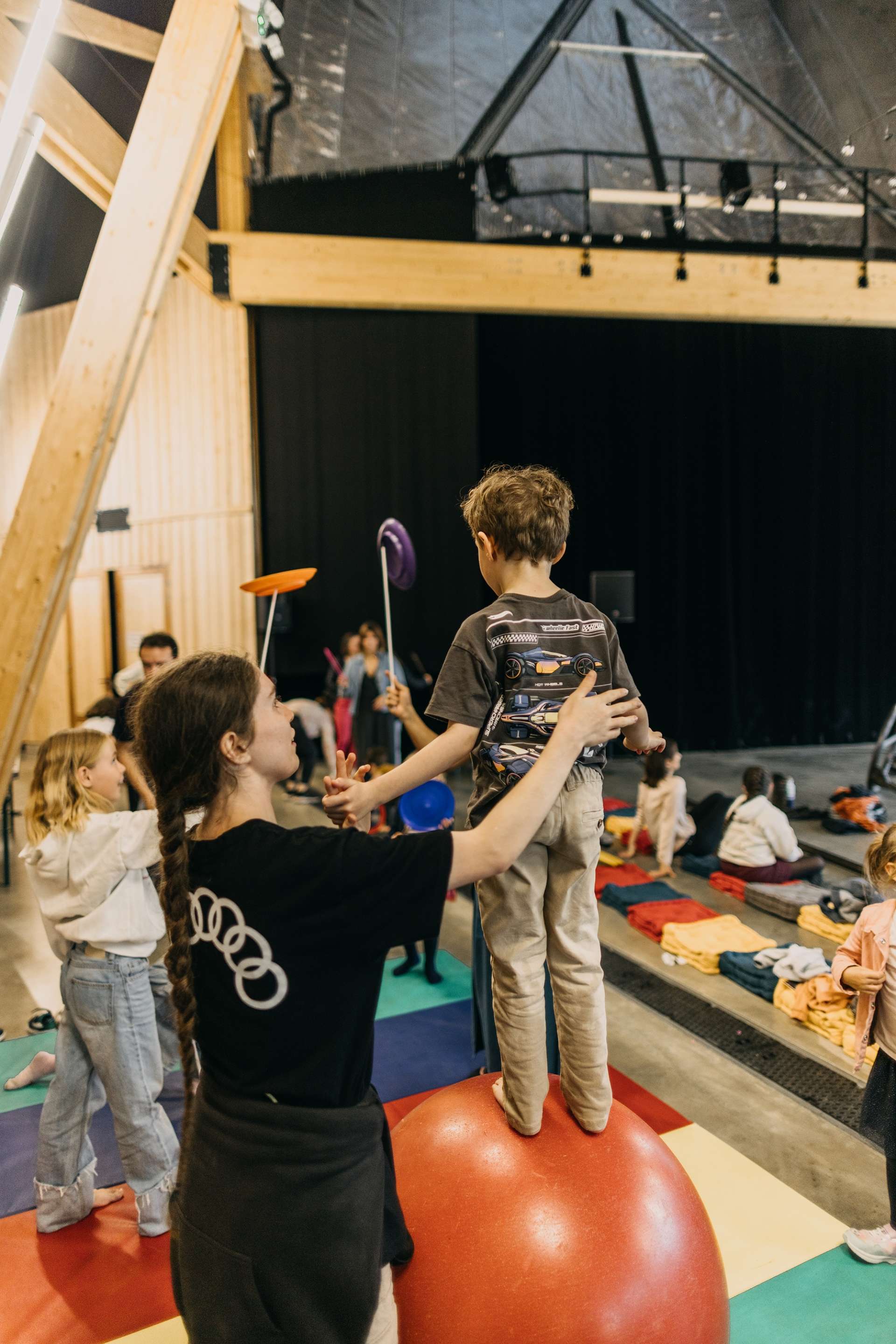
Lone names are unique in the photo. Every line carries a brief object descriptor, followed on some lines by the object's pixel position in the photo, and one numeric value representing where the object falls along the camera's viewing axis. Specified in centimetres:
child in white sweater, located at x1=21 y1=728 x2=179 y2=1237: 262
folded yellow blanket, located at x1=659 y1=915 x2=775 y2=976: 509
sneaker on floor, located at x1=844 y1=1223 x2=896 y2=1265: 273
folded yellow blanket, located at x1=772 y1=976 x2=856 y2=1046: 429
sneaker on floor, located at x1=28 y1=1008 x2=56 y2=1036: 438
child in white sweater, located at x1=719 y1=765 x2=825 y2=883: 618
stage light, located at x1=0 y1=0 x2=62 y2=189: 305
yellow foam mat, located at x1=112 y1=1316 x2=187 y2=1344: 243
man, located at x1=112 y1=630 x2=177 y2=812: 401
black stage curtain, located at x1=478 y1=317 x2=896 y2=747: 1149
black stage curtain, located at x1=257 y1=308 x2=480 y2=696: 1001
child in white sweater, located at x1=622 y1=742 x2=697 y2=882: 667
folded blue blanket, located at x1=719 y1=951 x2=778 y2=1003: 475
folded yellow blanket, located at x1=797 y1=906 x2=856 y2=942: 537
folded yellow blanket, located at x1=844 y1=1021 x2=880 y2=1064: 417
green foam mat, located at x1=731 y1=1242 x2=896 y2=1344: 245
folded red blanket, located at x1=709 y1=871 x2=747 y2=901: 622
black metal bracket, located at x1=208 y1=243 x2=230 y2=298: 916
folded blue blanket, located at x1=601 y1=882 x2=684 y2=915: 604
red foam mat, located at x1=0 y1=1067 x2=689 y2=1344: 249
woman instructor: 120
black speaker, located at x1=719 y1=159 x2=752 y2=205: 894
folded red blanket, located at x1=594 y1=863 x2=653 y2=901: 639
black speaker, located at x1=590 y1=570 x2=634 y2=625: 1129
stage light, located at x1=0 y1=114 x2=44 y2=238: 326
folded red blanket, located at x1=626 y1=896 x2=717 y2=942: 558
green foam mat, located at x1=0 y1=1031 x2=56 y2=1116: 375
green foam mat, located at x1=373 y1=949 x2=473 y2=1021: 467
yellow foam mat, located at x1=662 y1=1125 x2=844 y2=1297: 274
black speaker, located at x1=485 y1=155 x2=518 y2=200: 920
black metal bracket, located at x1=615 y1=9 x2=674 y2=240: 783
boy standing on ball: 176
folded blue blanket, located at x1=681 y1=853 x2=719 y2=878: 667
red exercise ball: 163
